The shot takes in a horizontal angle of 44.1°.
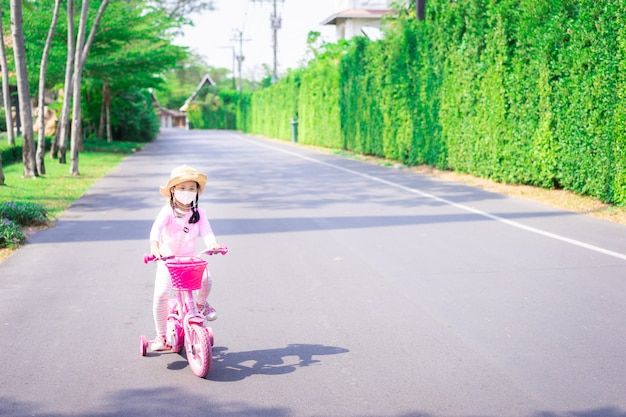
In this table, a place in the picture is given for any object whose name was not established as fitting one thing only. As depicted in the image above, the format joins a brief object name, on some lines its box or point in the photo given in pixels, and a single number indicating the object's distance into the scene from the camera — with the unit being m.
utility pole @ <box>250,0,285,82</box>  70.91
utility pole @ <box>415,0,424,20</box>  24.01
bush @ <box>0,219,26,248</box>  9.89
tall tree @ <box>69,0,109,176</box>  21.91
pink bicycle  4.83
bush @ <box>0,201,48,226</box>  11.20
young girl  5.14
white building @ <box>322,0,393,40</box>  57.25
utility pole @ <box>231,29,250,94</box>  100.25
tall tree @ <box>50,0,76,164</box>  23.56
